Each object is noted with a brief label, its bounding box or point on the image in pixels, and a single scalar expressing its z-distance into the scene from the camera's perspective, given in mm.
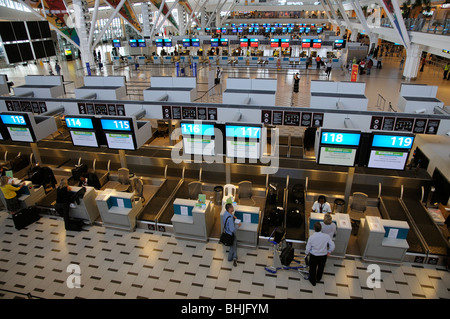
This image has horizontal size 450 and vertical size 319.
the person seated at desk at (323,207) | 7937
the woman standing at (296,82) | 19500
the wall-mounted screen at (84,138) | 8430
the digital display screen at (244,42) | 34625
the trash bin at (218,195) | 10000
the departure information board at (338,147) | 7160
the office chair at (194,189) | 9867
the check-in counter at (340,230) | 7080
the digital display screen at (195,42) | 35562
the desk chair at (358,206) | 9081
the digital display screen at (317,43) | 32875
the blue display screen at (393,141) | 6968
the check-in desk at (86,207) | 8602
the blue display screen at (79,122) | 8273
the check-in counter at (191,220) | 7770
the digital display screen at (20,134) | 8556
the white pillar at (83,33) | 22391
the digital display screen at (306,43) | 32781
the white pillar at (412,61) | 22328
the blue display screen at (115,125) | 8062
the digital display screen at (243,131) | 7504
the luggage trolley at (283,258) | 6812
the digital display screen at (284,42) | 33250
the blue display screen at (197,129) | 7785
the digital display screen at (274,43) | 33938
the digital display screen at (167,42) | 36781
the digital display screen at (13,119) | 8438
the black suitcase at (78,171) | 11148
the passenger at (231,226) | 6922
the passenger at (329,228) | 6540
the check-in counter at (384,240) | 6941
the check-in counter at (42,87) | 10500
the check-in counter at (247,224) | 7609
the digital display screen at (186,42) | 35562
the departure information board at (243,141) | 7543
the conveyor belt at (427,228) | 7477
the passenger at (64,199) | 8359
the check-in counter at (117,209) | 8344
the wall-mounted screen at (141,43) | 35262
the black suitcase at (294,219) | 8578
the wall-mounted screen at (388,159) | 7125
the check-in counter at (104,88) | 10203
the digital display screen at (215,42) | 35312
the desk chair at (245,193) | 9938
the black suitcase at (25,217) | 8539
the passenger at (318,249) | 6215
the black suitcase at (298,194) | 9664
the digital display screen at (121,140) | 8195
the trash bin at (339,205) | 9140
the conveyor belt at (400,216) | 7477
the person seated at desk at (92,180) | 10609
